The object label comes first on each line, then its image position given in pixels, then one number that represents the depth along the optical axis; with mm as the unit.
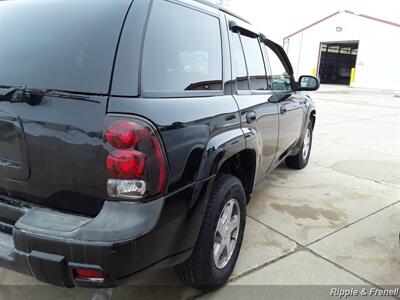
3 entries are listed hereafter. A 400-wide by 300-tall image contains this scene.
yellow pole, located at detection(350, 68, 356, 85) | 32775
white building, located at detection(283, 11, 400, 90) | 30031
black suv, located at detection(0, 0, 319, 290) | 1863
